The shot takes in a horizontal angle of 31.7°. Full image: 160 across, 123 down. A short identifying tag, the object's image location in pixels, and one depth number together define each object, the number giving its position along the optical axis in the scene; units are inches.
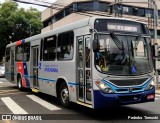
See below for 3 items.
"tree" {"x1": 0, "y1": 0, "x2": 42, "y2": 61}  1568.7
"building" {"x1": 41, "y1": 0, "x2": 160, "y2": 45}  1391.5
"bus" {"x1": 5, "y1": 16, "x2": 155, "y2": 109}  327.0
